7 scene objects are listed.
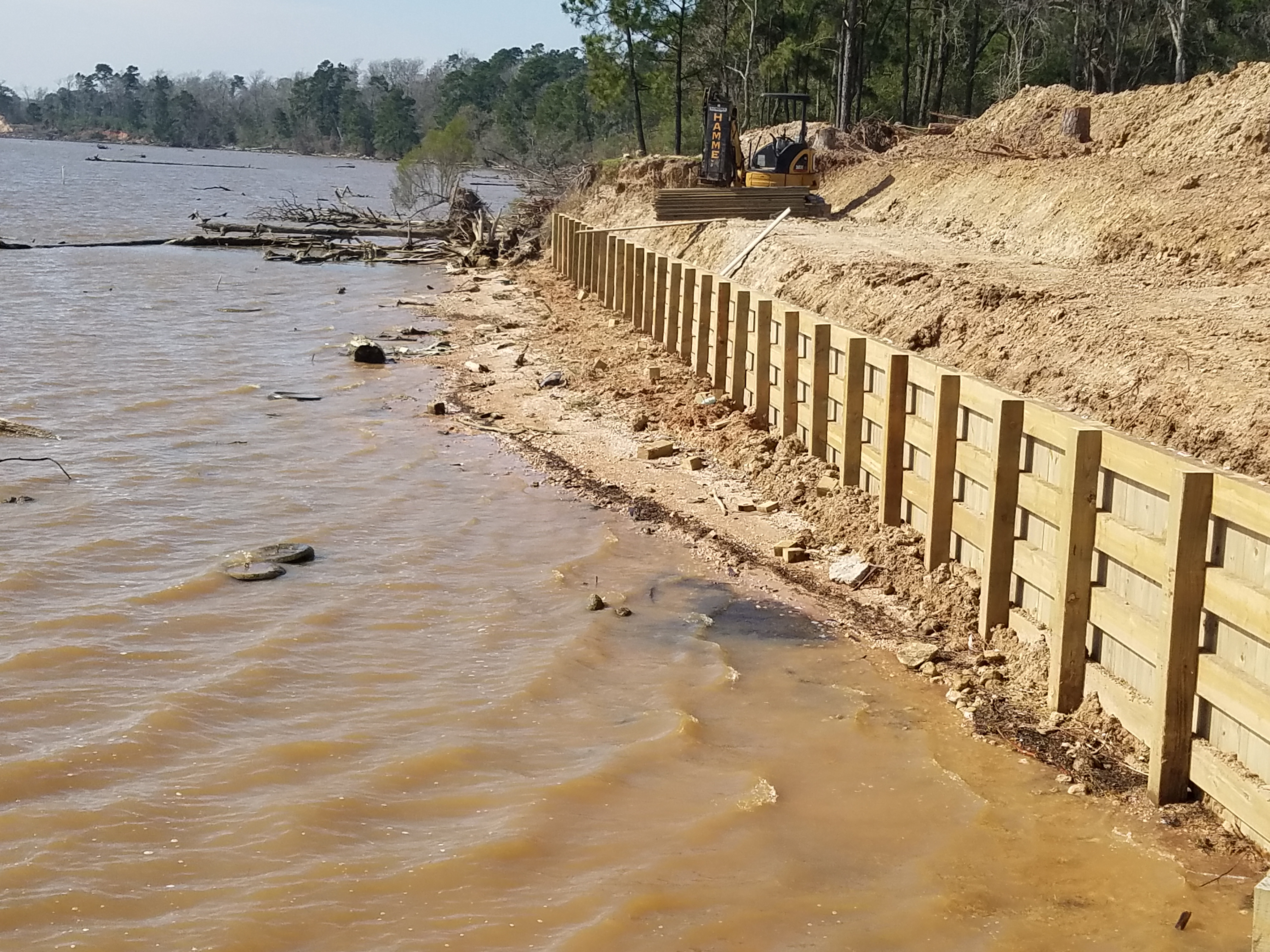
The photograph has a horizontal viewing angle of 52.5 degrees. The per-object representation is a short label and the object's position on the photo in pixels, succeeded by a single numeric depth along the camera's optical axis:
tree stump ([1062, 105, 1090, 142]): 23.39
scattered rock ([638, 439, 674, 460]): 12.63
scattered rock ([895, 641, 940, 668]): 7.67
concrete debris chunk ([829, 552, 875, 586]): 9.05
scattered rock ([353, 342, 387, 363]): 18.56
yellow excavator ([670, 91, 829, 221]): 24.36
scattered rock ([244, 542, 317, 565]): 9.55
